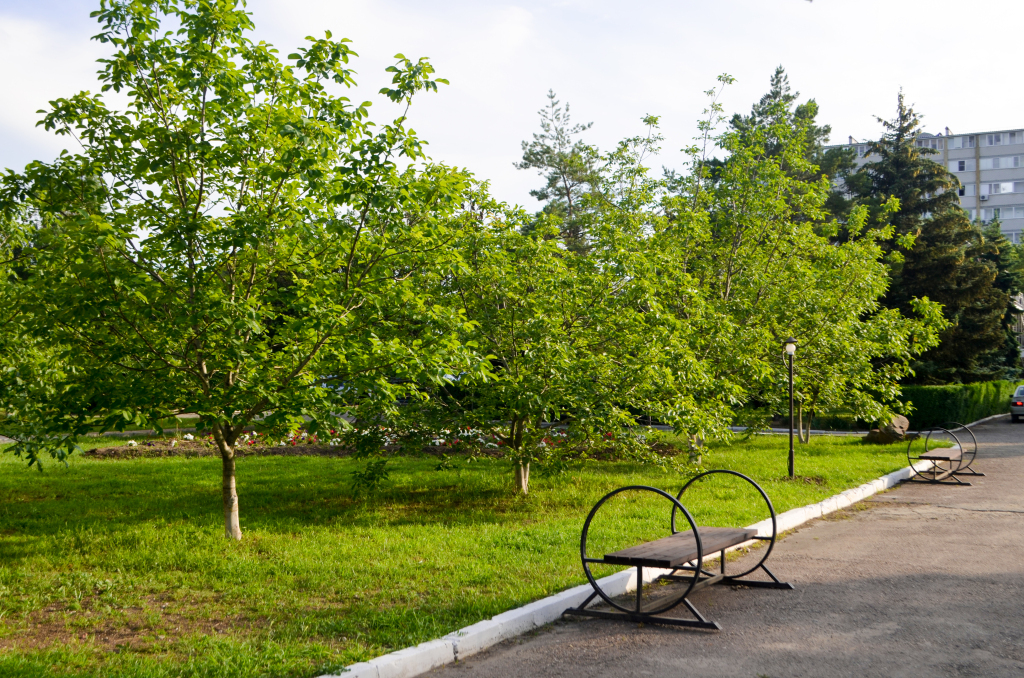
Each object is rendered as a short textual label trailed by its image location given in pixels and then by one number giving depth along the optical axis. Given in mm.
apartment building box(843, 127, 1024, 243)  85000
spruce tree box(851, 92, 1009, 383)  32438
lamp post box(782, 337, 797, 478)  13672
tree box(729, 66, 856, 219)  42750
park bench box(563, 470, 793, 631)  5316
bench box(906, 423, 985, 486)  13766
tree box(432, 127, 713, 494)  9664
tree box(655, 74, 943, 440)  15602
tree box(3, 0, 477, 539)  6949
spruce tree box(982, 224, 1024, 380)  39000
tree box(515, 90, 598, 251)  43219
